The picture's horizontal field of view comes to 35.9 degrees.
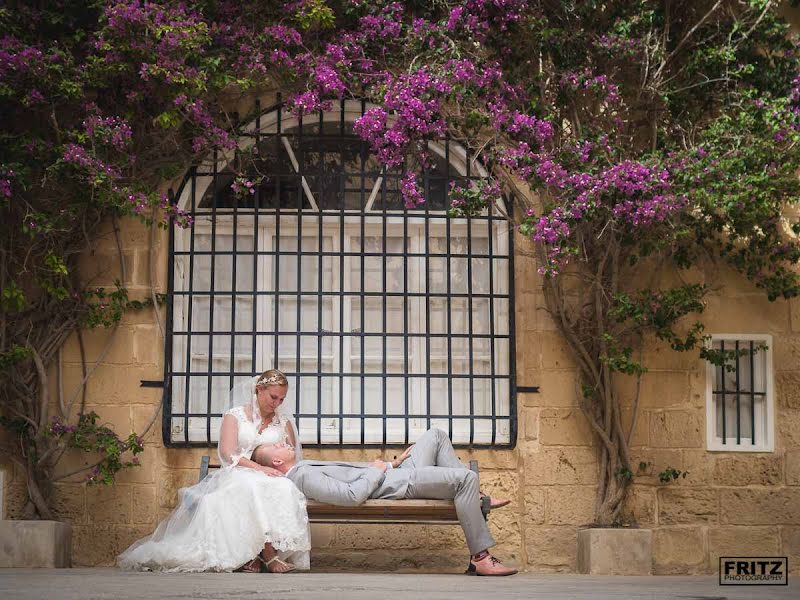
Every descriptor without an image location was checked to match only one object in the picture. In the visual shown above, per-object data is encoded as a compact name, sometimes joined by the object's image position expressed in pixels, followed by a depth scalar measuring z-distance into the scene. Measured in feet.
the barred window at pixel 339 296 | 26.86
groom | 23.30
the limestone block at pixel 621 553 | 25.09
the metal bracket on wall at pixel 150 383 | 26.45
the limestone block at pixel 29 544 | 24.50
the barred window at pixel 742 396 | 26.96
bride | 22.67
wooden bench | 23.59
